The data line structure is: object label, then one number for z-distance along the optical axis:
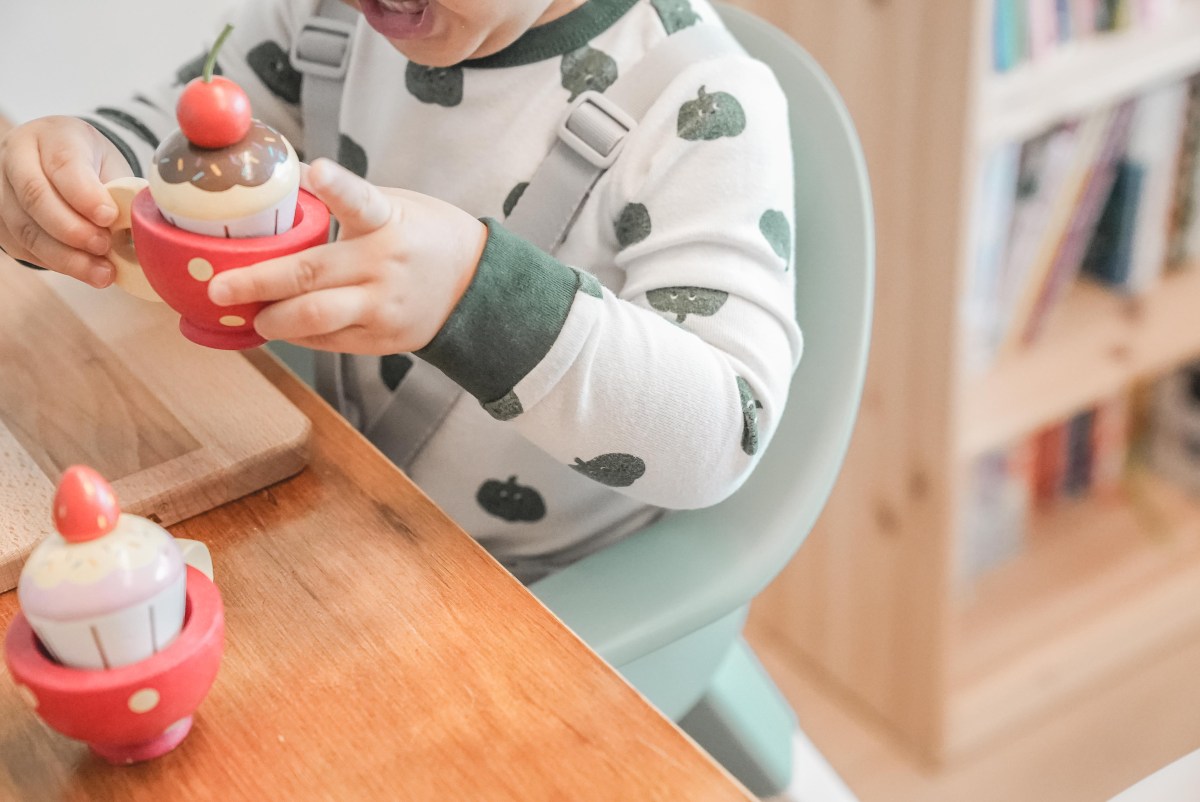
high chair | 0.67
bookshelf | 1.12
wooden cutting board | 0.55
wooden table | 0.42
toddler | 0.52
